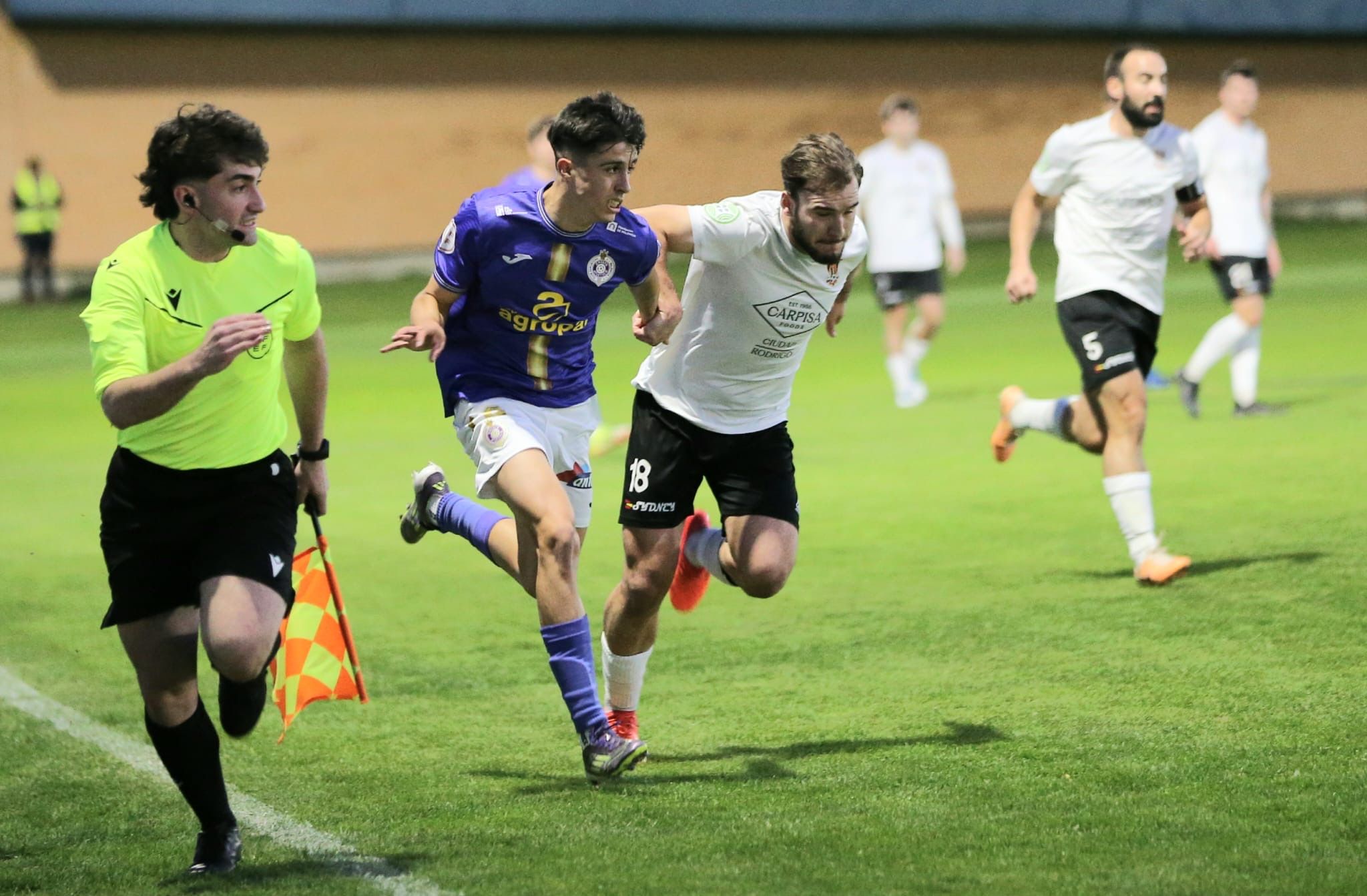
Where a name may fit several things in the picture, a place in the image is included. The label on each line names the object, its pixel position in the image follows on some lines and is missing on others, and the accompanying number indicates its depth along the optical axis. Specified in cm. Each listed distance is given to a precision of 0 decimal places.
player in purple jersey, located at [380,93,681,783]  1127
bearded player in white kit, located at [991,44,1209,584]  1716
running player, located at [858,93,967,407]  3120
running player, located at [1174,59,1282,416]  2711
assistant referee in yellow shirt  980
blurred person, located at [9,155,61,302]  5753
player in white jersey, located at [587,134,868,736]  1225
